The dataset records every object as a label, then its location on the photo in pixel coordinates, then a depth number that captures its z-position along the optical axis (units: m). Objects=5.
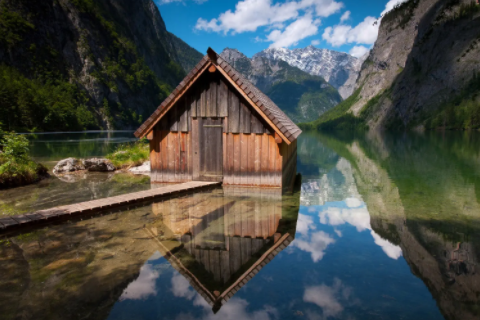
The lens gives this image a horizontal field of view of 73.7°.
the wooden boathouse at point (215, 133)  12.70
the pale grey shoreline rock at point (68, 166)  18.44
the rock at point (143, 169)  18.25
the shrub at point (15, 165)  13.83
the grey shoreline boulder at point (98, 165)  19.00
